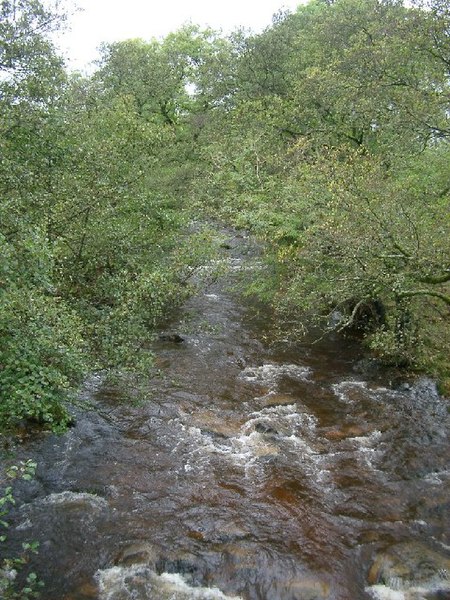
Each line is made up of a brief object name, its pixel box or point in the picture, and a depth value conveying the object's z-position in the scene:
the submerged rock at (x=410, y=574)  8.46
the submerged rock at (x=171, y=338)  20.43
